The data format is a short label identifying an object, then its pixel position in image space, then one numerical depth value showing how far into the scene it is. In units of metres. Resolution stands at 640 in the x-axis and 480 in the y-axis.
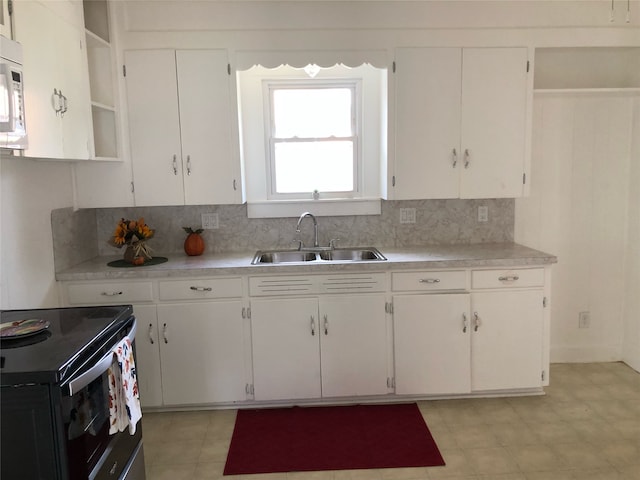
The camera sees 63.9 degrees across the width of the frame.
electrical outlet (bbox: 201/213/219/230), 3.61
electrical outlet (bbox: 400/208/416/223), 3.67
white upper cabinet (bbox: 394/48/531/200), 3.22
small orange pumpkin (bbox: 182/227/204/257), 3.43
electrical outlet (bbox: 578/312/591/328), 3.78
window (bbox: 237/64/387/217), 3.57
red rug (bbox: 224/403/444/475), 2.60
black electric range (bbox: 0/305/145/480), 1.54
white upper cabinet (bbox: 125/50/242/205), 3.14
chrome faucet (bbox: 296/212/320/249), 3.51
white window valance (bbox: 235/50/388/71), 3.16
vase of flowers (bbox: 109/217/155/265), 3.16
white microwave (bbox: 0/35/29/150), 1.83
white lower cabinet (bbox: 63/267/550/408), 3.07
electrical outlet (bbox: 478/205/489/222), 3.68
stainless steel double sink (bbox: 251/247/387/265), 3.49
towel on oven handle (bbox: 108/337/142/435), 1.96
